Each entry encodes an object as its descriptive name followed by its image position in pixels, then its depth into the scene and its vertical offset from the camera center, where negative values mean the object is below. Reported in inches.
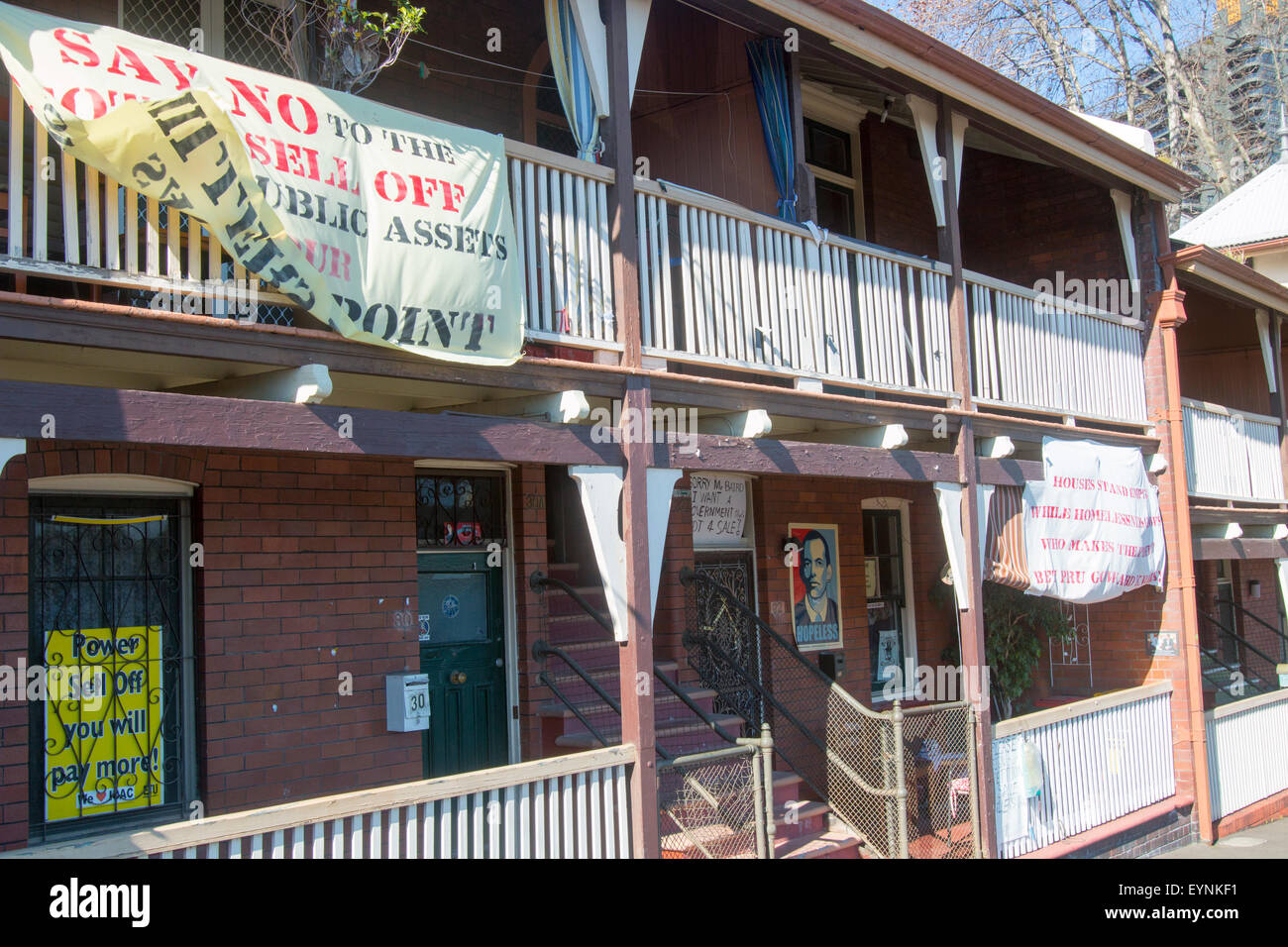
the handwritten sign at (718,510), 416.8 +22.1
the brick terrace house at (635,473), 236.4 +27.0
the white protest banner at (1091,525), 405.7 +11.9
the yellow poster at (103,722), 255.9 -25.7
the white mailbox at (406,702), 300.0 -28.0
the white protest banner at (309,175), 190.5 +71.8
